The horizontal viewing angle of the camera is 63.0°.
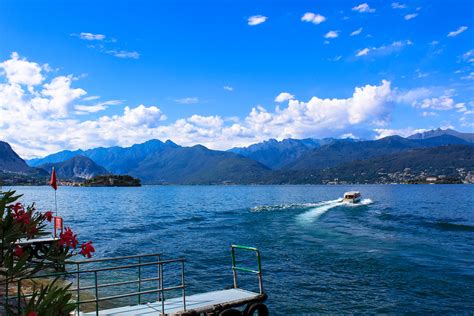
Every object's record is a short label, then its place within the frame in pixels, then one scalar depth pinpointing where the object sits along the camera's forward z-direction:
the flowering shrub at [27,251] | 4.98
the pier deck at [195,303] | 11.02
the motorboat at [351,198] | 84.19
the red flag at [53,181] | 23.95
